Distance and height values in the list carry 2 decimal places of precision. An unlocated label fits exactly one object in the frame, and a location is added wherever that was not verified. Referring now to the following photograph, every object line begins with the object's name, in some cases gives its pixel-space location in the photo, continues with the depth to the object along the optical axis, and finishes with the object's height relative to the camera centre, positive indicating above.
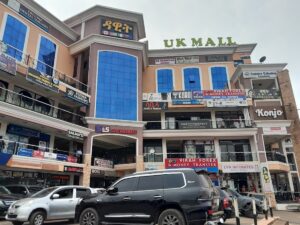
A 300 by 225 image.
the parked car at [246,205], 15.53 -0.99
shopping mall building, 22.70 +8.74
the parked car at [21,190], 14.13 +0.16
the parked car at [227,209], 9.69 -0.77
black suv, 7.20 -0.32
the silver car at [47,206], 10.26 -0.55
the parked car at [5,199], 12.54 -0.29
